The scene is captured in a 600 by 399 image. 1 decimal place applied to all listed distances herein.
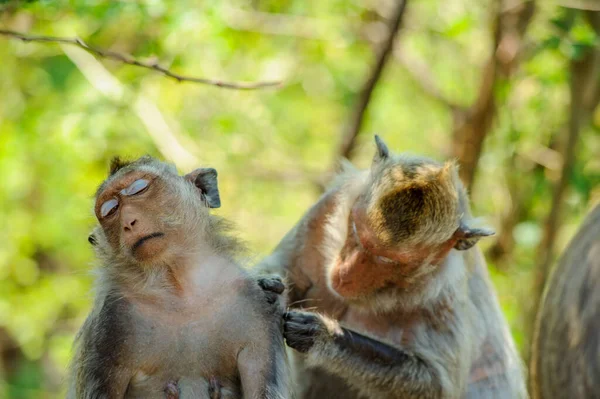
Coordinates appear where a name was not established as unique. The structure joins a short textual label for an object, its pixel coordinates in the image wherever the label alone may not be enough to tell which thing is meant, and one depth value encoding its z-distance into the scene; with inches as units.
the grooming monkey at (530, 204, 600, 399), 345.4
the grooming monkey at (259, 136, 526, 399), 323.9
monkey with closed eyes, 272.4
